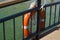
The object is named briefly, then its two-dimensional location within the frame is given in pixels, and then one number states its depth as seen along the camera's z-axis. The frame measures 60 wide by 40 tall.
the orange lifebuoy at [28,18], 3.15
